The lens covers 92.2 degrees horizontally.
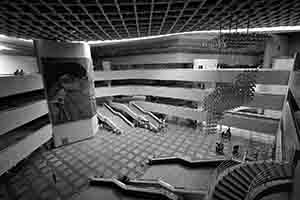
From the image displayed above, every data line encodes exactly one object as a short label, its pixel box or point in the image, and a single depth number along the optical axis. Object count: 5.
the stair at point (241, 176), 5.20
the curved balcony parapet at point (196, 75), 10.05
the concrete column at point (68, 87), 10.56
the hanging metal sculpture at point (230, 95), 6.74
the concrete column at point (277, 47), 12.74
